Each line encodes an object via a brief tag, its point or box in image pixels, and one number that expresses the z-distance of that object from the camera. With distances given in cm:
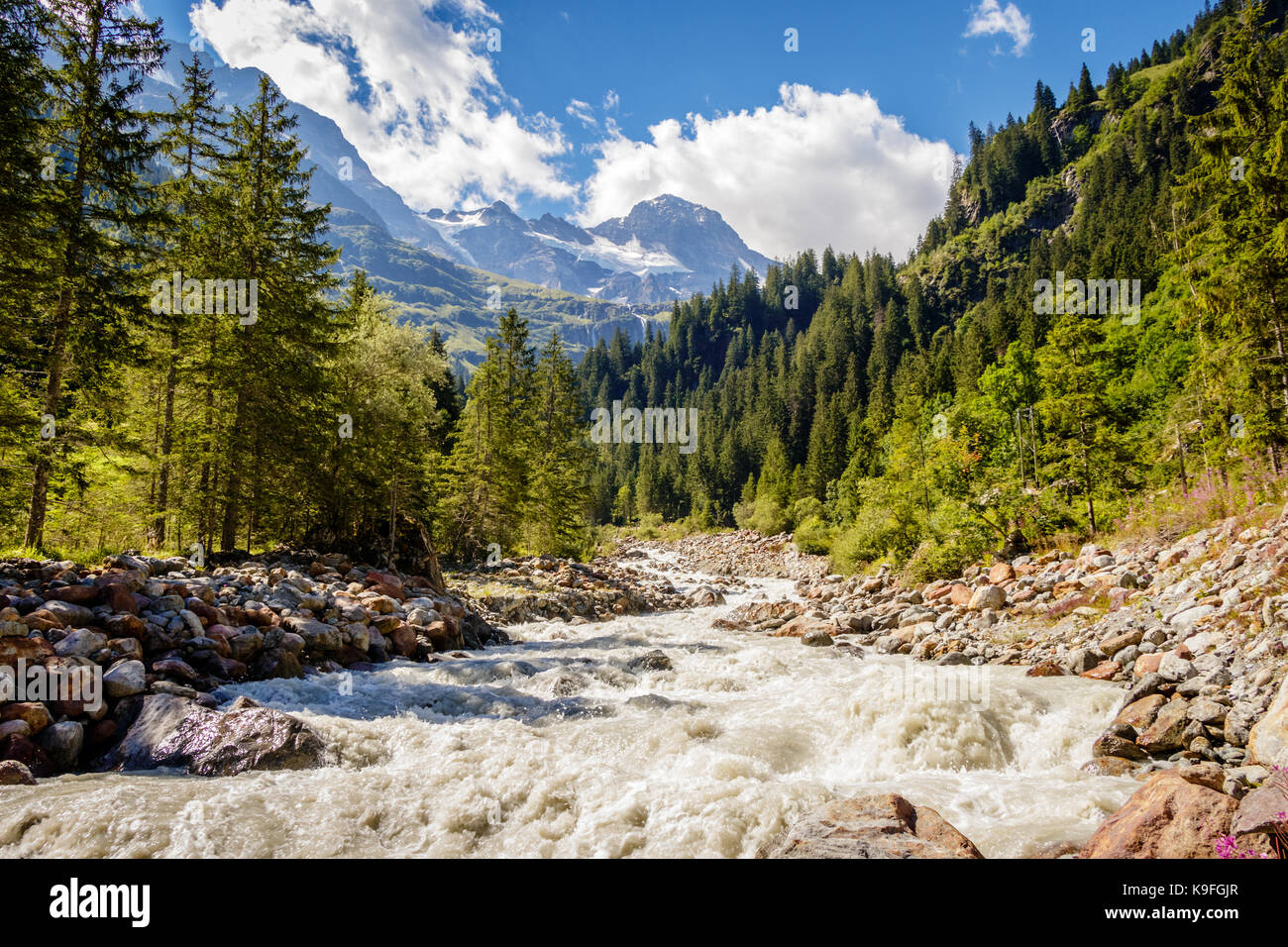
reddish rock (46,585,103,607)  802
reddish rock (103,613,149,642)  782
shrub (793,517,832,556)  4755
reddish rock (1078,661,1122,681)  909
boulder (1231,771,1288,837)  356
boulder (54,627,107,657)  685
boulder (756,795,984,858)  418
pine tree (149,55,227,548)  1440
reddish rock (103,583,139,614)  840
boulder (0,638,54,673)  621
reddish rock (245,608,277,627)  1011
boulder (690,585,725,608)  2548
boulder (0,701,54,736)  579
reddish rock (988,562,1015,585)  1672
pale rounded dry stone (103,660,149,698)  673
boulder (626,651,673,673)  1170
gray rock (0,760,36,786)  512
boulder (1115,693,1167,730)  667
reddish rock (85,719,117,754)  618
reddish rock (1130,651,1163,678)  820
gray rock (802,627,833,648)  1455
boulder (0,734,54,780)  554
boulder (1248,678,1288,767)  510
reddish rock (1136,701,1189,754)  626
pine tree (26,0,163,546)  1151
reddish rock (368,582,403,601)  1470
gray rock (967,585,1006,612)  1498
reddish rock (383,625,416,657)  1191
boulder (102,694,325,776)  602
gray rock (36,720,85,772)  575
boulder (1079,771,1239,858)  377
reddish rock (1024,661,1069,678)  983
